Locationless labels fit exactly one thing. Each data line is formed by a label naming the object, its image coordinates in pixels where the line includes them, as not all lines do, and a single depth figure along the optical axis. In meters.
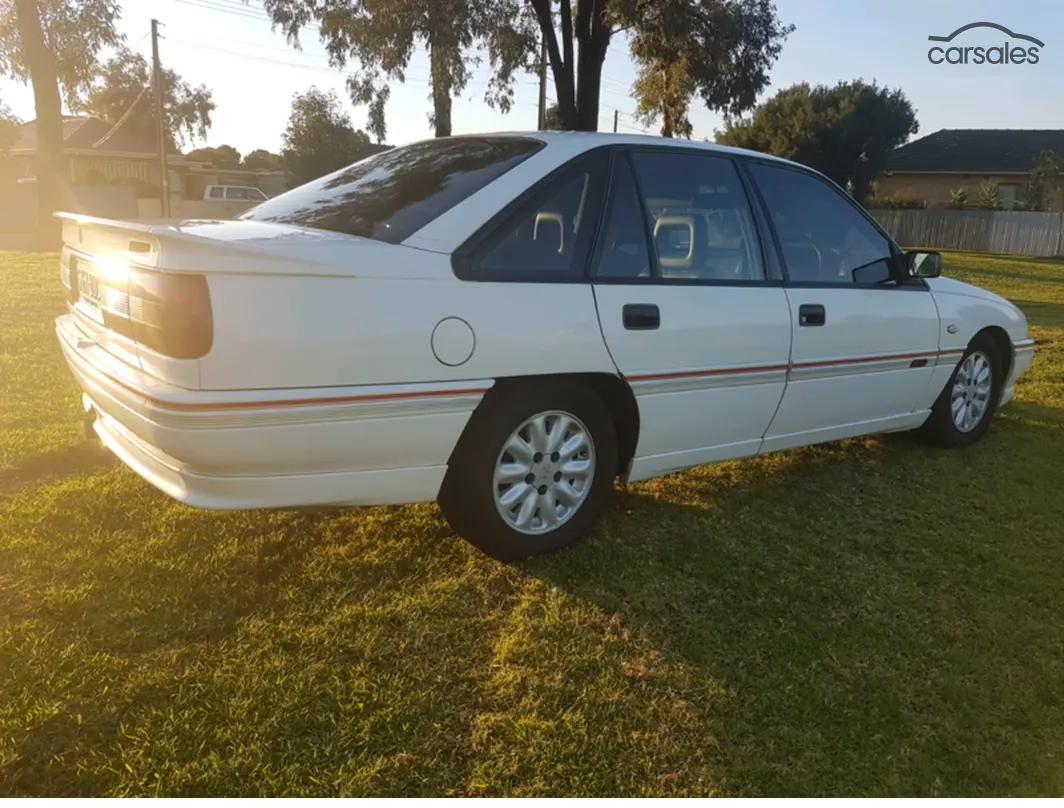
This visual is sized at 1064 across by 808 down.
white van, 32.41
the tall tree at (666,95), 19.80
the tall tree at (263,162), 55.67
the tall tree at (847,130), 36.12
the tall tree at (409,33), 16.48
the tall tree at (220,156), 53.38
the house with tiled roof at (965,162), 36.34
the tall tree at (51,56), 20.81
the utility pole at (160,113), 28.29
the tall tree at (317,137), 50.97
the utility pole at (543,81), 18.88
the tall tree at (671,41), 17.67
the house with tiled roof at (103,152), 38.28
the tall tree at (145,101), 47.34
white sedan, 2.57
